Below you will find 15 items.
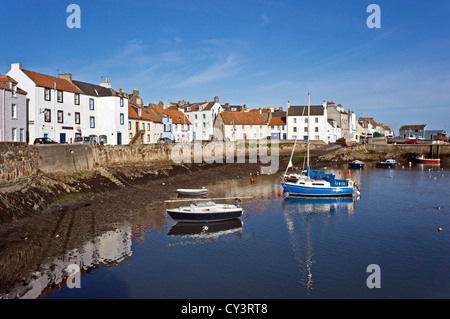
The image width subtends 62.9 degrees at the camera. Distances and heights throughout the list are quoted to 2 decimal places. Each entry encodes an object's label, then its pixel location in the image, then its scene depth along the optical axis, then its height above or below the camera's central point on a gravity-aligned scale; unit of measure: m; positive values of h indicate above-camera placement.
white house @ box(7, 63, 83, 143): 45.12 +6.24
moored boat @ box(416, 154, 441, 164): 82.12 -2.63
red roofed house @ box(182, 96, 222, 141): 97.29 +8.11
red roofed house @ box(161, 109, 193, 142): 85.25 +6.02
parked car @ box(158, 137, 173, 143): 73.14 +2.34
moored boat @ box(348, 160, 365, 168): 75.38 -3.09
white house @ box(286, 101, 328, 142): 100.81 +7.32
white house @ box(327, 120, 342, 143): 104.26 +5.41
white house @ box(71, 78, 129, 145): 53.59 +5.65
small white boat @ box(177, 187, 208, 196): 38.41 -4.35
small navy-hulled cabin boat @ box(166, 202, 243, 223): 27.12 -4.64
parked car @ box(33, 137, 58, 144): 40.61 +1.23
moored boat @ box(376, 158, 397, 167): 77.19 -3.04
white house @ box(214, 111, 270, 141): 95.00 +6.38
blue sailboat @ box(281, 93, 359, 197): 40.22 -4.22
